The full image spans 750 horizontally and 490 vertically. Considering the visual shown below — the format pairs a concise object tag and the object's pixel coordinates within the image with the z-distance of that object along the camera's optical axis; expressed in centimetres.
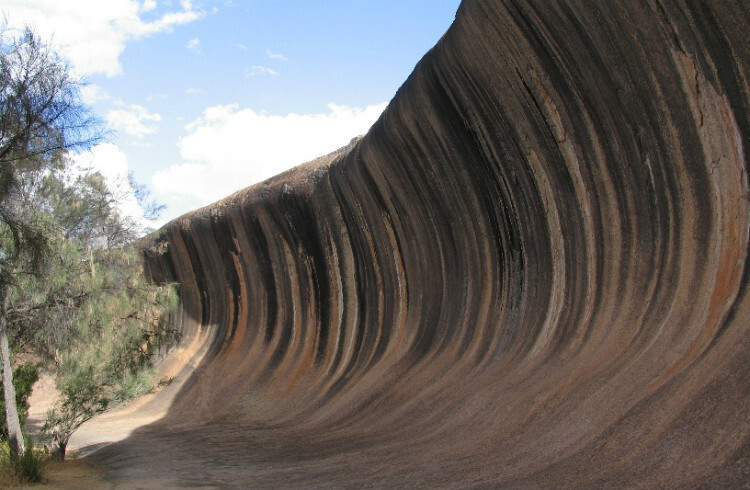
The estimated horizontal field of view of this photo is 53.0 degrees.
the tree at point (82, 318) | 1047
